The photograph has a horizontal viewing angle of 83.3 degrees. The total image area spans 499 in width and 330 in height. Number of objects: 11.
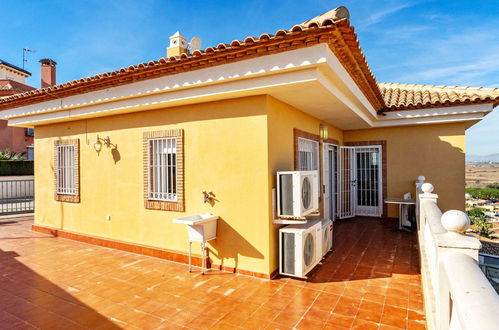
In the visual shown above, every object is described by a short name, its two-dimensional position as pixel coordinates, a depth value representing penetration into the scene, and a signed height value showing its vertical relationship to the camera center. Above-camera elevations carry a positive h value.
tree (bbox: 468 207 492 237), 22.77 -6.07
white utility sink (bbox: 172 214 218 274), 5.80 -1.33
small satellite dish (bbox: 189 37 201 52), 7.55 +3.30
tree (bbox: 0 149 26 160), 21.43 +0.93
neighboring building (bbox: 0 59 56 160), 27.97 +3.96
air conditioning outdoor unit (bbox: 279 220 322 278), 5.58 -1.75
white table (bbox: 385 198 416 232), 9.20 -1.29
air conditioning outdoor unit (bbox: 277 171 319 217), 5.72 -0.61
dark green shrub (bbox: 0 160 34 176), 20.81 +0.07
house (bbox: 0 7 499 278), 5.36 +0.78
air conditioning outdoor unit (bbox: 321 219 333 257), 6.77 -1.79
